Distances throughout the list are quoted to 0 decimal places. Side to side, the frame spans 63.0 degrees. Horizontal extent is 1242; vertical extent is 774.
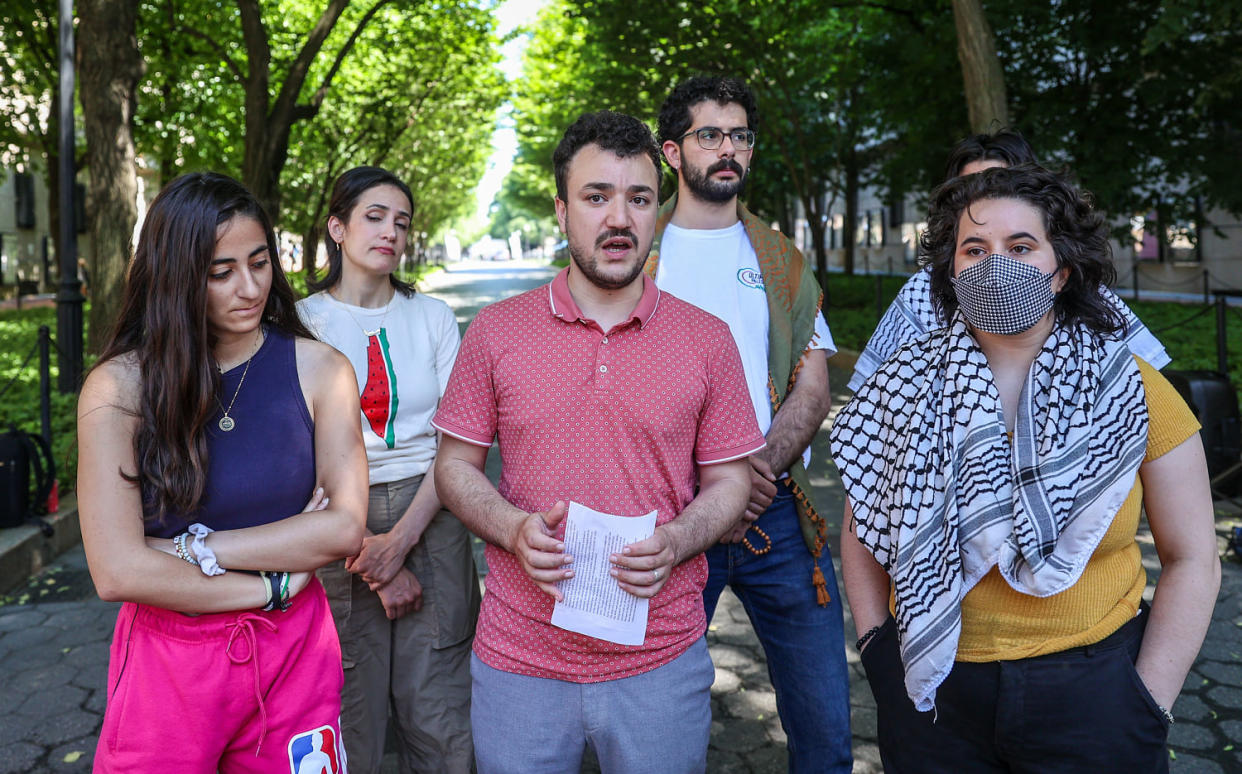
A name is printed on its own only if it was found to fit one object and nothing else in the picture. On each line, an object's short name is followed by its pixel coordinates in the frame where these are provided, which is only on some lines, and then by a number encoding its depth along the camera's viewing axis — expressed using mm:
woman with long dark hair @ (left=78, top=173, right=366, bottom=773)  2184
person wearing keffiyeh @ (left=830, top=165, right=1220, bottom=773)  2070
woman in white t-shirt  3225
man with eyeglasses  3068
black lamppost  10578
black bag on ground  6462
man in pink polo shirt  2336
